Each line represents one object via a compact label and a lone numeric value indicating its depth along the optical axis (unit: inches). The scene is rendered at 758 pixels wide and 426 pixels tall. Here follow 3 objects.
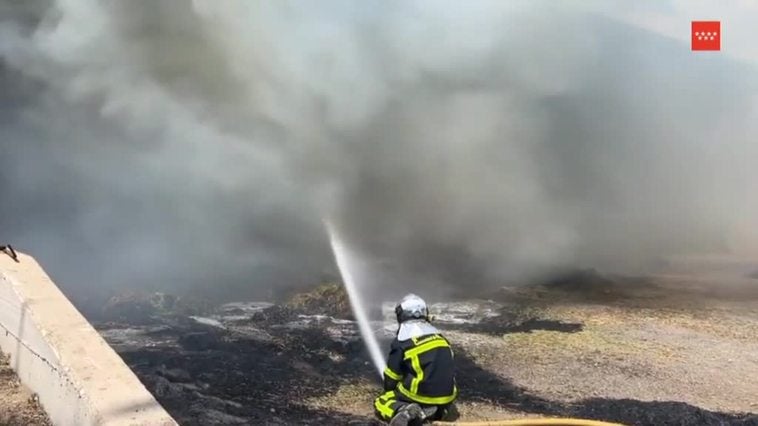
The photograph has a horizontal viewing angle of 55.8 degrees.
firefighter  171.3
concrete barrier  124.8
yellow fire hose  155.3
